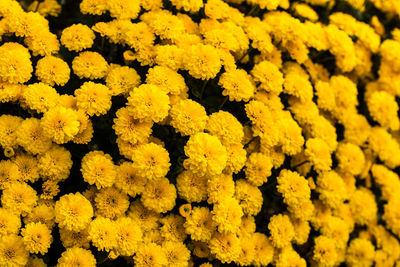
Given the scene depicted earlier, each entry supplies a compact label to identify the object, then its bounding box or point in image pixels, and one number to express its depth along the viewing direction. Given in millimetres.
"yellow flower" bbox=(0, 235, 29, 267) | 1758
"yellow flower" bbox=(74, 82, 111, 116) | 1987
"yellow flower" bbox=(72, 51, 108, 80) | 2131
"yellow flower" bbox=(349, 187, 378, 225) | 2713
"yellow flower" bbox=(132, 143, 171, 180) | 1896
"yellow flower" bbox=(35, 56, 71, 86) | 2062
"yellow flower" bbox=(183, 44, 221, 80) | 2119
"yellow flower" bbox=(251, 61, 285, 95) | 2389
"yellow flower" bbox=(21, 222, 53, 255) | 1776
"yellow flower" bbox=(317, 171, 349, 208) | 2487
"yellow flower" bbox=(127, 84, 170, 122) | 1941
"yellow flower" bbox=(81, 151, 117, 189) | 1923
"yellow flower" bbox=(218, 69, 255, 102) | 2203
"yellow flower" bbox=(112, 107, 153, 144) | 1964
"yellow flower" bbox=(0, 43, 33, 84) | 1983
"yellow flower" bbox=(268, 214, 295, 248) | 2244
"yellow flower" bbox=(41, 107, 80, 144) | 1854
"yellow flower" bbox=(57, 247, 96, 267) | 1786
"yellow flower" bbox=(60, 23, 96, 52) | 2186
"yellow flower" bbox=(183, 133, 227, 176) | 1917
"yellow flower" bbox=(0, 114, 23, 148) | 1926
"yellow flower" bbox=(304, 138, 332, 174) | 2428
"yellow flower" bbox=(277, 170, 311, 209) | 2279
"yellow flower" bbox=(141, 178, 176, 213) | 1980
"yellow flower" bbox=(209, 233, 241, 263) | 2010
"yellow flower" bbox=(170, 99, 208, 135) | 2014
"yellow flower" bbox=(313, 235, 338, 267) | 2430
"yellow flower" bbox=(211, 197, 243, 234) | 1990
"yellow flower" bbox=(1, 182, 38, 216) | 1854
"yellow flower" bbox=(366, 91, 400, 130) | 2902
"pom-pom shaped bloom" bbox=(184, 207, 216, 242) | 2012
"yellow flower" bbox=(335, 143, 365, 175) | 2645
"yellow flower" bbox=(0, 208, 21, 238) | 1796
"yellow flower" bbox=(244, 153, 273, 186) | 2236
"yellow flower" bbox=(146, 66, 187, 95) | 2084
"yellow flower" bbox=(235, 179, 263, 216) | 2195
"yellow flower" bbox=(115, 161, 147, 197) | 1965
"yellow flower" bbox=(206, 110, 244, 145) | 2104
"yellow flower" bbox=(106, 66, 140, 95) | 2100
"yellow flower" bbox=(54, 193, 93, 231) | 1808
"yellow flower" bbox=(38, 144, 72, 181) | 1926
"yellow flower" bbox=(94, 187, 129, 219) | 1951
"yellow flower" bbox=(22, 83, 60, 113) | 1935
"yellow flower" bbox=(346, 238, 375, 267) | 2682
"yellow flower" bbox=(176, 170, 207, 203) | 2049
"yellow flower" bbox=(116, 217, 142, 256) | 1849
